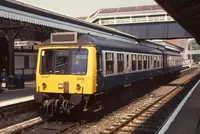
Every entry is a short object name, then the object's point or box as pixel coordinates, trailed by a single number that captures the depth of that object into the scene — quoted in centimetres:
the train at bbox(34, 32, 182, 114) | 1107
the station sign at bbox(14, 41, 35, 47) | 2084
